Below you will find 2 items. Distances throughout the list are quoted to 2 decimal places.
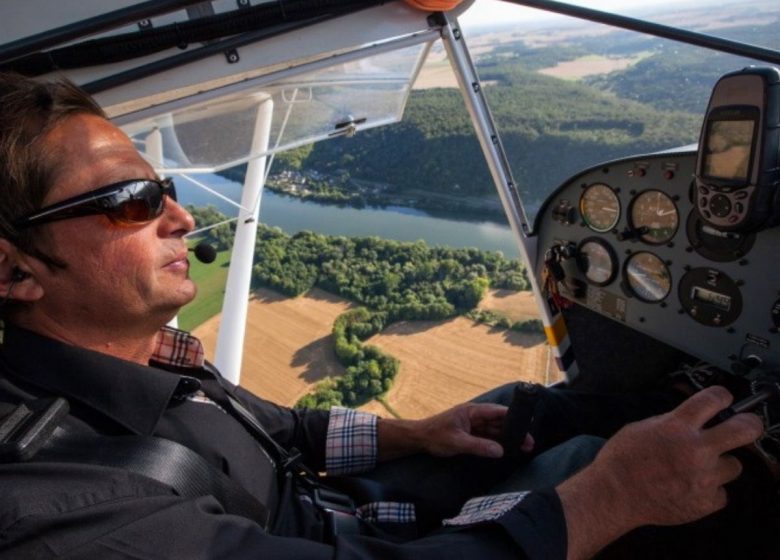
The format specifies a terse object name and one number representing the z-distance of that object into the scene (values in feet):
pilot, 0.91
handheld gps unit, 1.55
